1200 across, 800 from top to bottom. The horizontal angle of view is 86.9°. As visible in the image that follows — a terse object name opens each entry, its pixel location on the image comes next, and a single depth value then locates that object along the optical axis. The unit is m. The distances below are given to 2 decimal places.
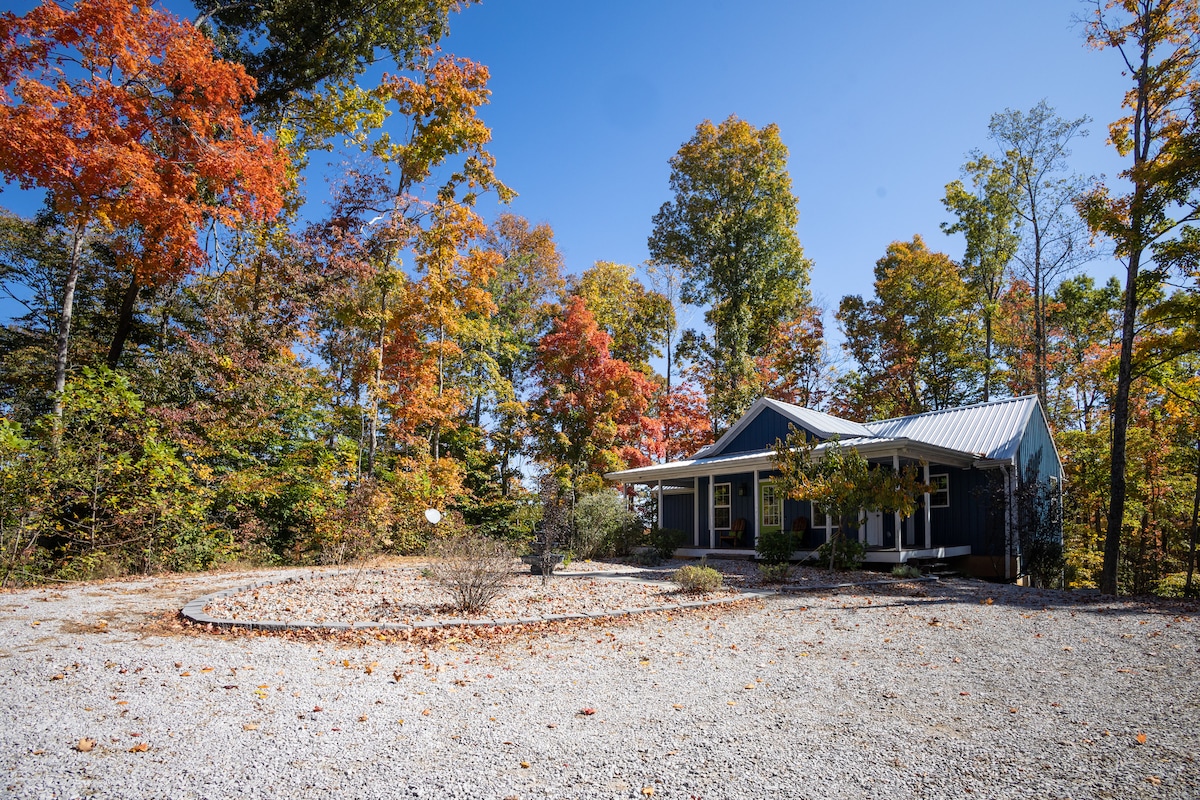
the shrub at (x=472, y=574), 7.49
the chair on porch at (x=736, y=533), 16.81
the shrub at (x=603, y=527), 15.39
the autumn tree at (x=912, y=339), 24.66
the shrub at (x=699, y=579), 9.63
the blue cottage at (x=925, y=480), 13.71
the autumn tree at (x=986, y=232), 22.47
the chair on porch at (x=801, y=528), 15.28
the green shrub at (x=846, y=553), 12.77
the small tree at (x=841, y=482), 11.17
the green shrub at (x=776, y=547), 13.51
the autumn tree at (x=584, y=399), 22.19
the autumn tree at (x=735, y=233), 24.80
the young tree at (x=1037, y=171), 19.05
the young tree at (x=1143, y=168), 10.77
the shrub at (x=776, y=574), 10.95
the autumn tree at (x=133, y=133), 10.27
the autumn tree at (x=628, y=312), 26.20
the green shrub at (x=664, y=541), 16.33
